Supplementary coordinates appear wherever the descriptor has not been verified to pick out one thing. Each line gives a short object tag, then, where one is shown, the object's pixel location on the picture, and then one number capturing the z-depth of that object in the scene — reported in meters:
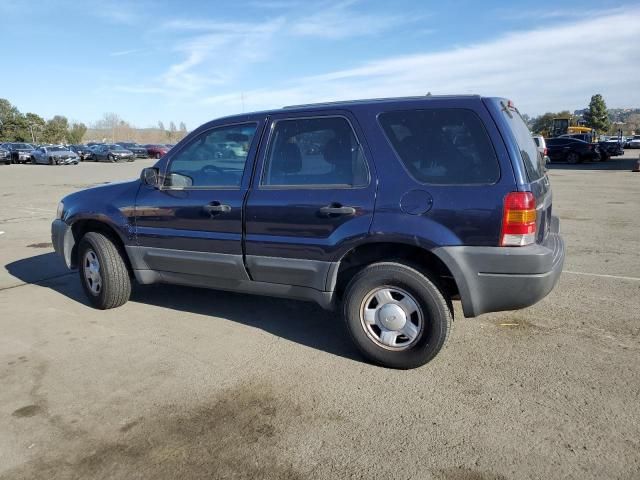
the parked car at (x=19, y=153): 38.06
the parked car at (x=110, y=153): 41.00
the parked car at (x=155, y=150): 48.72
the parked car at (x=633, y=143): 51.59
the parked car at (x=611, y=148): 32.22
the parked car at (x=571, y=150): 29.15
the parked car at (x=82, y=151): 43.44
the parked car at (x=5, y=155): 37.47
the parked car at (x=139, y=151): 48.22
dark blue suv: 3.16
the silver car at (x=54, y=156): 36.38
